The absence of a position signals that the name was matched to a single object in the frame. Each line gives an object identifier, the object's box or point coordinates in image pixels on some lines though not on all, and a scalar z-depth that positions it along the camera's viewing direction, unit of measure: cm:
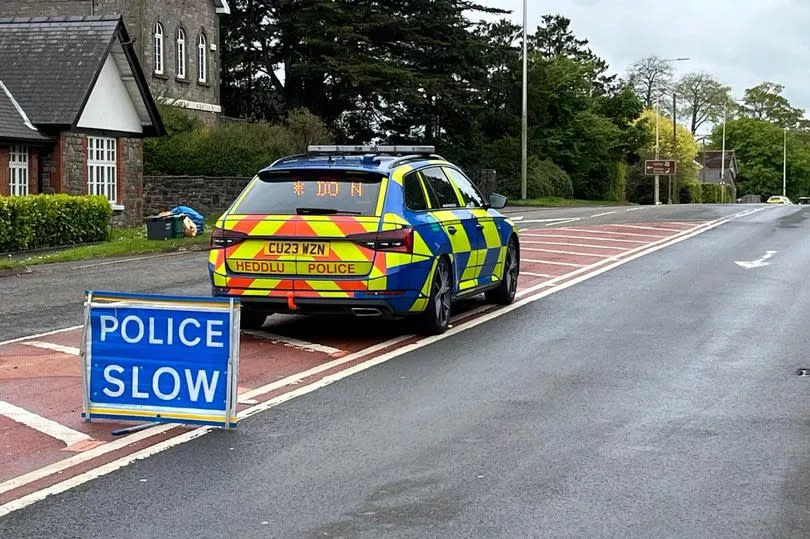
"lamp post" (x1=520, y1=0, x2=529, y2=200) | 5297
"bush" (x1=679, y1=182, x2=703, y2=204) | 9302
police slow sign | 761
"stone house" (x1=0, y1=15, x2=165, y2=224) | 3036
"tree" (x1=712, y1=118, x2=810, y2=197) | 13200
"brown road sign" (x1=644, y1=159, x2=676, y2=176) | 7700
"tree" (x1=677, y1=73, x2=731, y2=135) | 12269
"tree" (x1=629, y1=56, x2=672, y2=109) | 10625
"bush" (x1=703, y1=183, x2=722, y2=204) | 10362
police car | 1094
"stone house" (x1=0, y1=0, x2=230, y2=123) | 4503
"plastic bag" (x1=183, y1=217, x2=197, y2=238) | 2831
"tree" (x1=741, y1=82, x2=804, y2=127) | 14200
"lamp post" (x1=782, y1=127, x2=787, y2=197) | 12616
